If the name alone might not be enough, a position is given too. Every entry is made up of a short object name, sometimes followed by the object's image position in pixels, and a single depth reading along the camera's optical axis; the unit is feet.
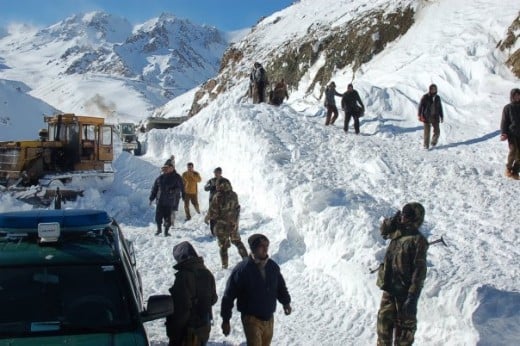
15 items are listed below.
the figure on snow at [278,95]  65.67
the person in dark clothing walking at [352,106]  52.95
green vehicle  12.60
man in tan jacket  45.29
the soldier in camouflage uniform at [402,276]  17.94
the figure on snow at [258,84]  68.74
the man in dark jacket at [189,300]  16.55
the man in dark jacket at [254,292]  16.85
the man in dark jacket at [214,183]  35.62
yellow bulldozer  56.44
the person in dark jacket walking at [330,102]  57.21
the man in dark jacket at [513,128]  35.60
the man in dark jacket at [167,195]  40.01
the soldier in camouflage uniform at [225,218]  31.12
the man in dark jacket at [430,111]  45.62
